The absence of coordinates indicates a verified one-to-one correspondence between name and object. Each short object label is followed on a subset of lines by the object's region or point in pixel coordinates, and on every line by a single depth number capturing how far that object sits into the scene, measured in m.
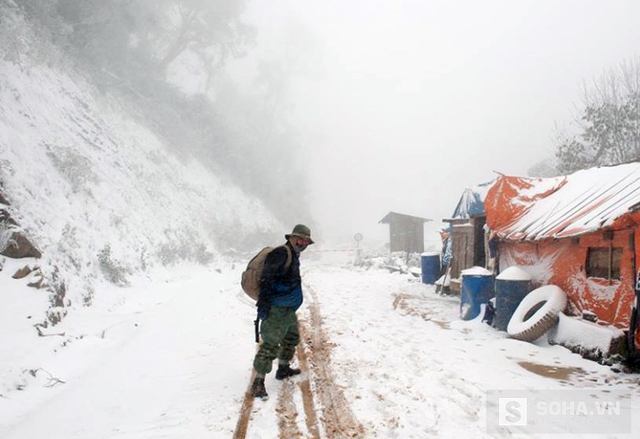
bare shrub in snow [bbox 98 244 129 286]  9.38
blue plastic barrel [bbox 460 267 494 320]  8.84
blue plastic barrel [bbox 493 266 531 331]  7.73
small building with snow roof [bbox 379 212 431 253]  30.46
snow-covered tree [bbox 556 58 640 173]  19.20
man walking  4.47
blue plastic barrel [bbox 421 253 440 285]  14.60
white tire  6.74
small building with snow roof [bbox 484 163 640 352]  5.94
